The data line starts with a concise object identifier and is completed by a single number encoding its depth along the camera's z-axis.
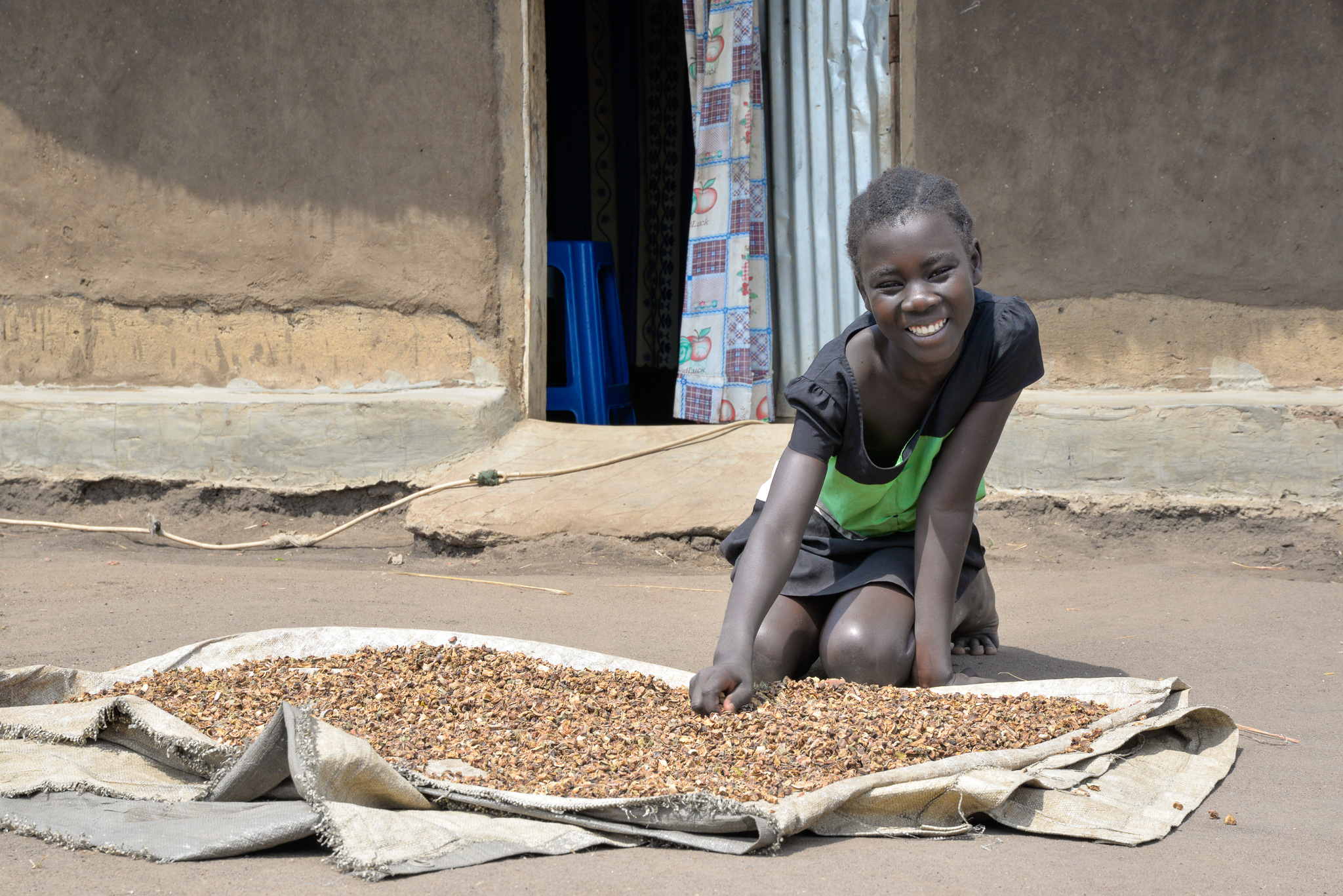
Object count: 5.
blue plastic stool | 5.93
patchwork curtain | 5.02
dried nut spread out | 1.92
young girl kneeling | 2.26
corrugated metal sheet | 4.84
